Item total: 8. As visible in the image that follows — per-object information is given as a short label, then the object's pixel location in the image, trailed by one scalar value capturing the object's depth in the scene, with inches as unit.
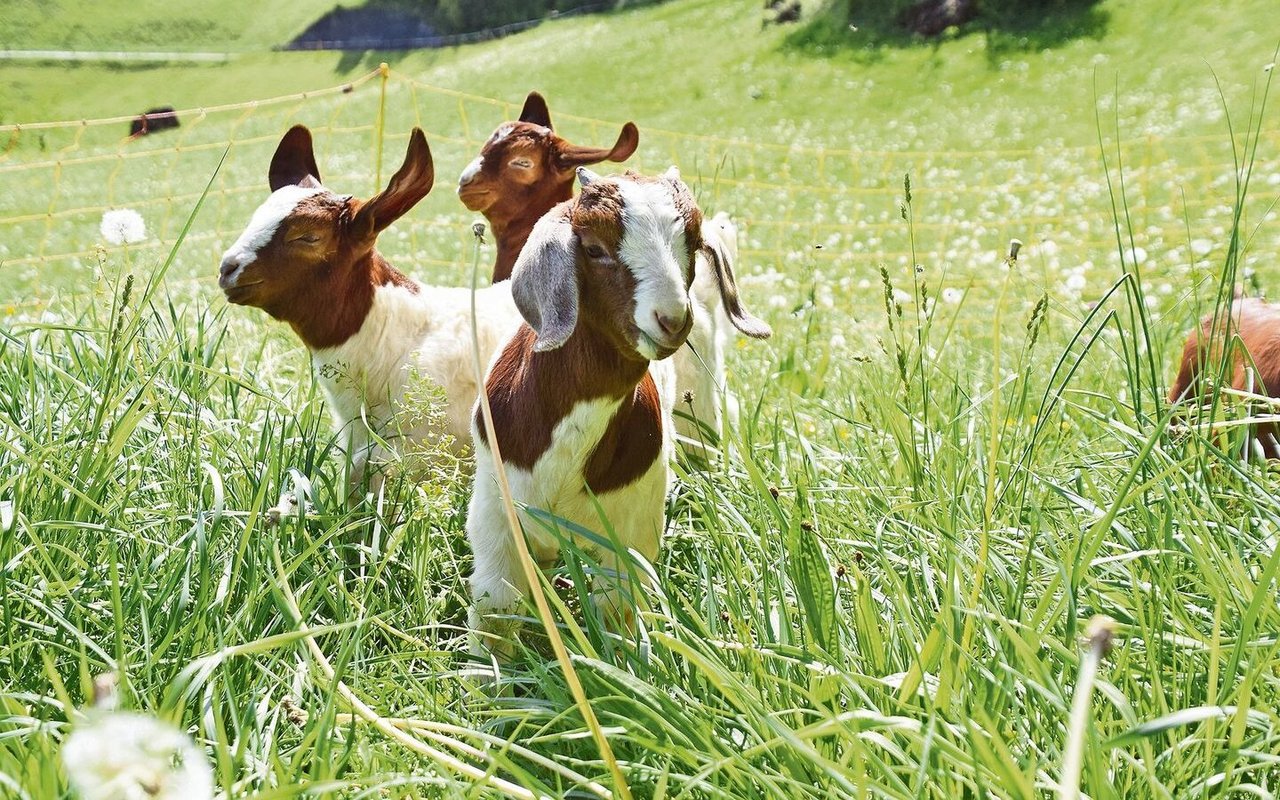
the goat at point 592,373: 93.5
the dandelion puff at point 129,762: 37.4
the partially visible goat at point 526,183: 168.2
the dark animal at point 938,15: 861.2
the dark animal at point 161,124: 861.8
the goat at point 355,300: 133.1
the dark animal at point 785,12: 965.2
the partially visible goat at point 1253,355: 128.4
